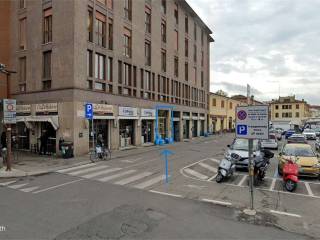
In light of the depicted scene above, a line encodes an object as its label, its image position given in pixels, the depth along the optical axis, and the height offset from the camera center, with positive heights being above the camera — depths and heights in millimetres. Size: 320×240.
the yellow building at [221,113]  53875 +1912
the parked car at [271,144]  27234 -2137
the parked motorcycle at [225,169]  11859 -1981
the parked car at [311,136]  41994 -2114
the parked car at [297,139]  25131 -1583
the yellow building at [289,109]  99062 +4556
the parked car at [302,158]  12454 -1652
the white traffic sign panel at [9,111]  14453 +592
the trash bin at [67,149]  19022 -1821
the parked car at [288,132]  45081 -1725
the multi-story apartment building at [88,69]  20281 +4512
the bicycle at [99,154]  17975 -2081
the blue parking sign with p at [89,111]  20234 +811
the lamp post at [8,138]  13982 -811
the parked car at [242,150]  14227 -1525
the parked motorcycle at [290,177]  10469 -2055
